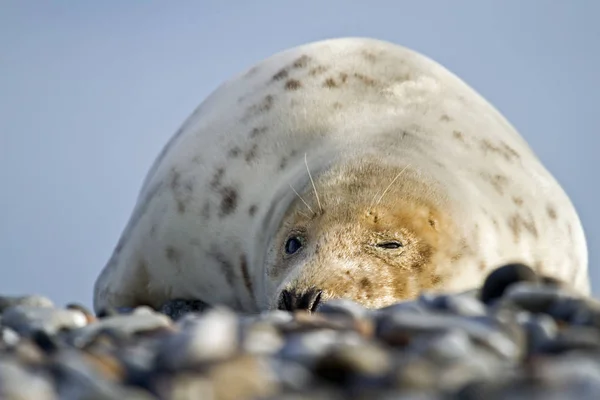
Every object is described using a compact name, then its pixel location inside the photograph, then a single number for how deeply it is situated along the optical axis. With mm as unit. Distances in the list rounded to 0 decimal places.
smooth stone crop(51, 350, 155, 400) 4117
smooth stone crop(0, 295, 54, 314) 7516
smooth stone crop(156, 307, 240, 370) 4527
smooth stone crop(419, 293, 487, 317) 5570
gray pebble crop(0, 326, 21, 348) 5773
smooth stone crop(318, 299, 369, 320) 6187
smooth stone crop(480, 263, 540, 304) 6543
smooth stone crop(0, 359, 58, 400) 4238
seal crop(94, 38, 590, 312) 9953
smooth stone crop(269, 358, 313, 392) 4309
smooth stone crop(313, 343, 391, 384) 4422
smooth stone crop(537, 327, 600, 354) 4945
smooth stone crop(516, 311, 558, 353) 5105
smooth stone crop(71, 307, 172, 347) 5934
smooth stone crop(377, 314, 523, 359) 4922
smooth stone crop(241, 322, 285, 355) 4836
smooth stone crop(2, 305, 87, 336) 6449
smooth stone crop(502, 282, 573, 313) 6051
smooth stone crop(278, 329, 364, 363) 4641
